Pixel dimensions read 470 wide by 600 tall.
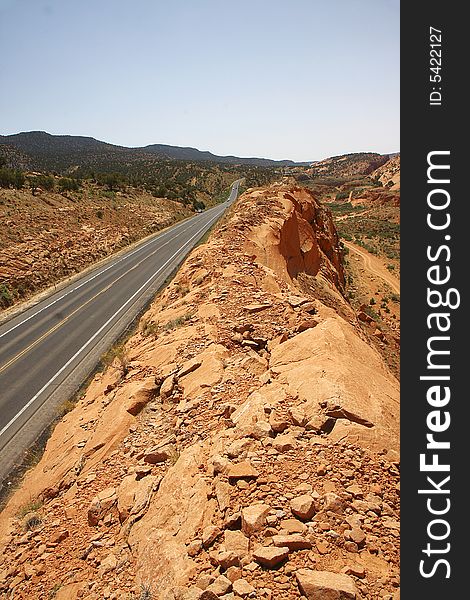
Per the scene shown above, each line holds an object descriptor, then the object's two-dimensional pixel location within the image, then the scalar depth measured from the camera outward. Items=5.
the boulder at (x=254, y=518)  5.36
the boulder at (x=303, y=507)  5.40
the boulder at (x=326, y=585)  4.40
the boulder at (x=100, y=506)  7.38
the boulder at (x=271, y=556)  4.89
